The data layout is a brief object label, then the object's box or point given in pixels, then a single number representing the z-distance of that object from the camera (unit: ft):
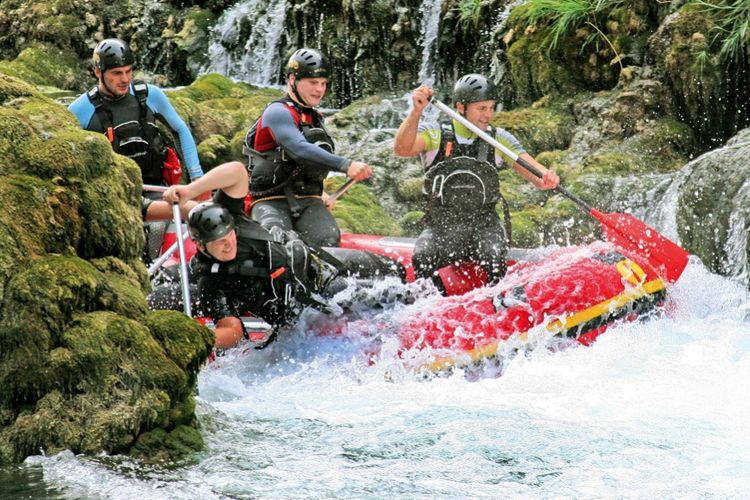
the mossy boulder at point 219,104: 78.23
